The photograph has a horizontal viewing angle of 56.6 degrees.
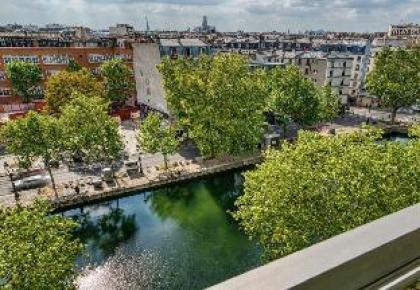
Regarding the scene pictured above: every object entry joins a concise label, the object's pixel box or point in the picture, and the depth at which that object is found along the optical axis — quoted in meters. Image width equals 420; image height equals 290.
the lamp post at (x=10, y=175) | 35.70
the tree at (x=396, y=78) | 59.53
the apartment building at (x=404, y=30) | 155.60
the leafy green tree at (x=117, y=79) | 61.97
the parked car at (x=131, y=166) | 41.04
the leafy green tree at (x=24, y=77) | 58.12
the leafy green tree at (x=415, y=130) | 25.05
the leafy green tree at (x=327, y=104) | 54.09
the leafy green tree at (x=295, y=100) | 51.81
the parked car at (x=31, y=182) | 37.50
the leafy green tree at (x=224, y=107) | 43.19
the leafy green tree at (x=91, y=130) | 38.56
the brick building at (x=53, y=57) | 62.00
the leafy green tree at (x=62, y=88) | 55.03
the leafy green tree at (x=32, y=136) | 34.66
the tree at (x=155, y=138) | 40.94
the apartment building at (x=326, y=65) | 68.81
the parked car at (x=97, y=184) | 37.59
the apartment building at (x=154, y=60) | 57.31
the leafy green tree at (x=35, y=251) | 16.62
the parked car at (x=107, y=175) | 39.19
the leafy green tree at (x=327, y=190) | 18.36
